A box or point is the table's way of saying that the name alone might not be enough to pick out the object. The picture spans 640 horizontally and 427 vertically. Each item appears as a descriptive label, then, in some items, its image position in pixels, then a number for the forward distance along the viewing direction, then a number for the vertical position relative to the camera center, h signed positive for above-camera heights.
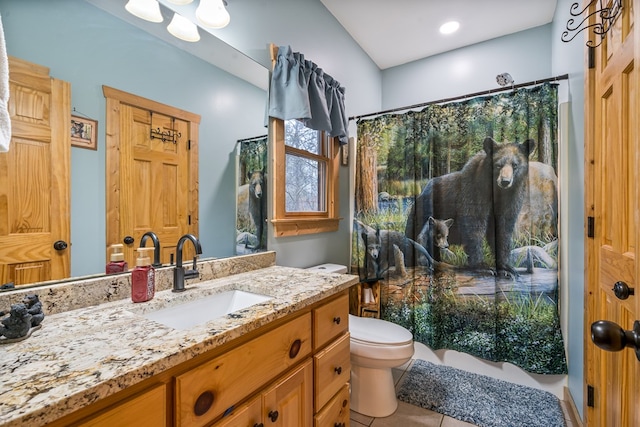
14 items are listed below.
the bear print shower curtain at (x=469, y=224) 1.71 -0.08
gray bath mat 1.56 -1.17
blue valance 1.60 +0.74
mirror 0.84 +0.50
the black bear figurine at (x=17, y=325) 0.64 -0.25
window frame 1.62 +0.12
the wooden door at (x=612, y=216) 0.74 -0.02
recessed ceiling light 2.26 +1.55
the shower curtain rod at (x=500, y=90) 1.63 +0.80
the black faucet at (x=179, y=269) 1.06 -0.21
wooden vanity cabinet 0.54 -0.44
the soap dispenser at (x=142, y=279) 0.93 -0.22
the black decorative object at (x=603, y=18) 0.89 +0.67
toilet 1.52 -0.84
